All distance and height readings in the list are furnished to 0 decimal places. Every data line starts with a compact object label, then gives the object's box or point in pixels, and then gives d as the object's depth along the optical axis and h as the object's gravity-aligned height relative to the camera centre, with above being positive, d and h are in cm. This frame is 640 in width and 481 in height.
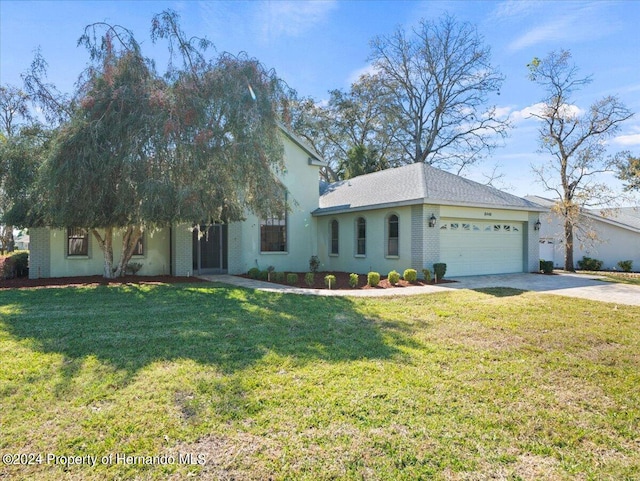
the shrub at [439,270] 1376 -80
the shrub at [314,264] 1789 -70
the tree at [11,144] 1222 +344
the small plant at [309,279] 1313 -102
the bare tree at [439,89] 3031 +1283
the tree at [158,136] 1060 +318
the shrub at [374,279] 1266 -100
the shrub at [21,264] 1488 -48
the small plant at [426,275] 1346 -95
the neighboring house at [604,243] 2220 +12
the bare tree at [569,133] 1930 +579
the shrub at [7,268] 1407 -58
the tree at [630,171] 2008 +388
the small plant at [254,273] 1511 -92
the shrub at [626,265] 2114 -110
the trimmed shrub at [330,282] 1261 -111
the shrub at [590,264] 2180 -103
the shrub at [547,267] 1712 -92
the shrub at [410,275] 1327 -93
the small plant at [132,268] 1492 -66
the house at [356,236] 1444 +53
